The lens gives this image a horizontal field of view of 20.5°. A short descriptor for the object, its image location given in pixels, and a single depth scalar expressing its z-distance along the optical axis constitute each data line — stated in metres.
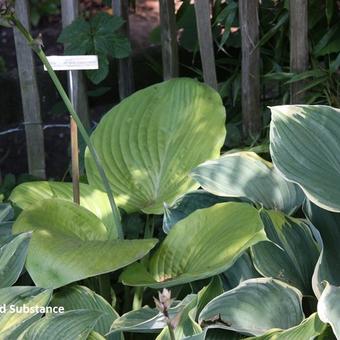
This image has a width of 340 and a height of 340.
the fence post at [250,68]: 2.14
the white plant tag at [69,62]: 1.85
